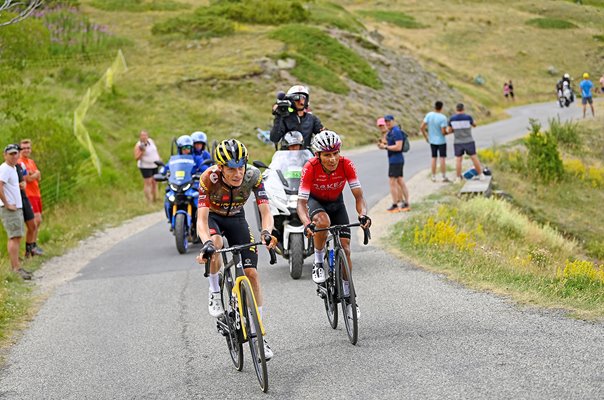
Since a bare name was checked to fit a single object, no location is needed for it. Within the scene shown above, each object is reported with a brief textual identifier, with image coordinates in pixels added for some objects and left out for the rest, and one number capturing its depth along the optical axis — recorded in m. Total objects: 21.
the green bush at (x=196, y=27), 44.97
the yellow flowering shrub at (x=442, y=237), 12.69
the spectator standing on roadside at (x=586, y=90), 35.81
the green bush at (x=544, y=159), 23.05
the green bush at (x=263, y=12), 47.12
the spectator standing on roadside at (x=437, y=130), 19.77
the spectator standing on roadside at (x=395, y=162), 16.61
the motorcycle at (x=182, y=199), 14.68
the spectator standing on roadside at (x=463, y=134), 19.42
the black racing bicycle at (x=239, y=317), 6.90
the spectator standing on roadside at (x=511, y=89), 56.59
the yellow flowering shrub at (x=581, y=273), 9.95
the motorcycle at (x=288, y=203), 11.66
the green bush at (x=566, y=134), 29.20
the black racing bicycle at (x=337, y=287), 8.04
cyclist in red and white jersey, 8.69
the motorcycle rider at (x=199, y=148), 15.56
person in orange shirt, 15.01
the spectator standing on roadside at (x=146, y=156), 20.94
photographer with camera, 12.71
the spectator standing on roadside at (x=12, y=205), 13.17
